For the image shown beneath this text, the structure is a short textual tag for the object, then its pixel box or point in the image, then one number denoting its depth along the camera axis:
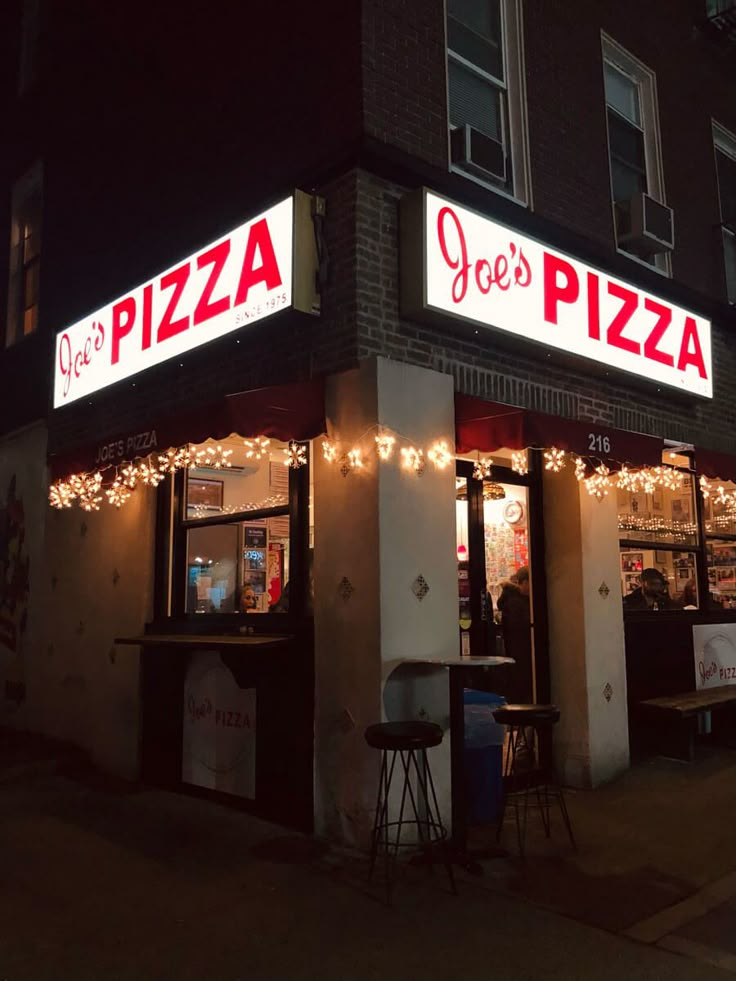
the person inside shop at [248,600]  6.84
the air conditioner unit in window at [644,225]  8.13
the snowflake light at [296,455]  6.19
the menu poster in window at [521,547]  7.60
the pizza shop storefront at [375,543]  5.50
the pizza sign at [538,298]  5.86
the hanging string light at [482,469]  6.89
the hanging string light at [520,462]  7.00
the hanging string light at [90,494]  7.72
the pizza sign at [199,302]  5.89
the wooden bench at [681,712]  7.31
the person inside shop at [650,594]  8.26
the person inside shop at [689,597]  8.88
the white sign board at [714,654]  8.56
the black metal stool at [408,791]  4.50
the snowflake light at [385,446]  5.39
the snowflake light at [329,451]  5.71
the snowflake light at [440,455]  5.74
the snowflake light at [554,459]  7.01
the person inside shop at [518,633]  7.39
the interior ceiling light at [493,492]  7.71
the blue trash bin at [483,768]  5.79
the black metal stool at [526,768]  5.29
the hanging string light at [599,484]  7.25
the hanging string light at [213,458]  7.12
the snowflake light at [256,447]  6.66
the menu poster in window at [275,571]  6.55
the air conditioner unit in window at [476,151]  6.55
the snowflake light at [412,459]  5.56
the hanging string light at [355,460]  5.52
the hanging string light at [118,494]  7.96
